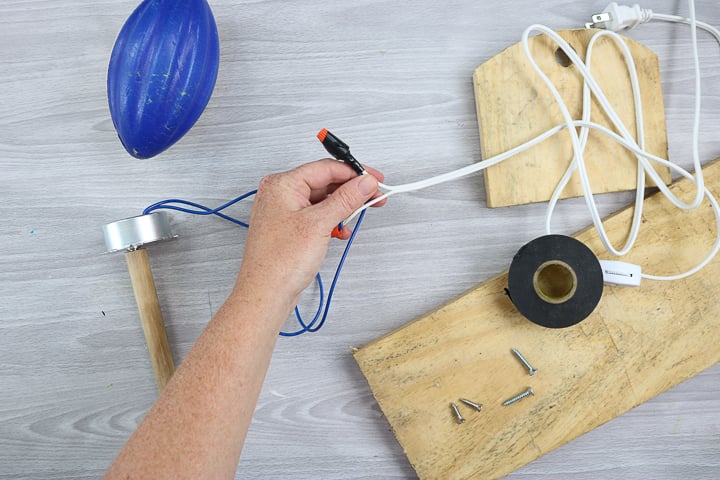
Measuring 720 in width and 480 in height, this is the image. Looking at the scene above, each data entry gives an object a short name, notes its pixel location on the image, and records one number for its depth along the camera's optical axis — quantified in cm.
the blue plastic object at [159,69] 65
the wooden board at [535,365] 73
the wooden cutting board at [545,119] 74
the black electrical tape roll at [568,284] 67
